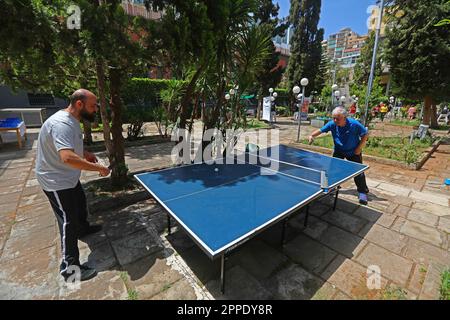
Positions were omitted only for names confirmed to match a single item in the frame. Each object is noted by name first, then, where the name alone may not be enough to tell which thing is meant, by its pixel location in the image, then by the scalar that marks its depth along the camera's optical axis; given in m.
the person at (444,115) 17.89
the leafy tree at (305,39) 19.19
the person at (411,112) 18.88
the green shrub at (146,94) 14.88
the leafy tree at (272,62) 14.82
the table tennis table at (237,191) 1.63
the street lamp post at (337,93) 14.10
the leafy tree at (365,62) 23.55
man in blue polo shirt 3.61
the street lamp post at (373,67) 7.54
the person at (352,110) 12.13
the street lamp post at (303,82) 8.86
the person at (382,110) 11.62
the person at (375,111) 8.53
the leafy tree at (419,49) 8.84
